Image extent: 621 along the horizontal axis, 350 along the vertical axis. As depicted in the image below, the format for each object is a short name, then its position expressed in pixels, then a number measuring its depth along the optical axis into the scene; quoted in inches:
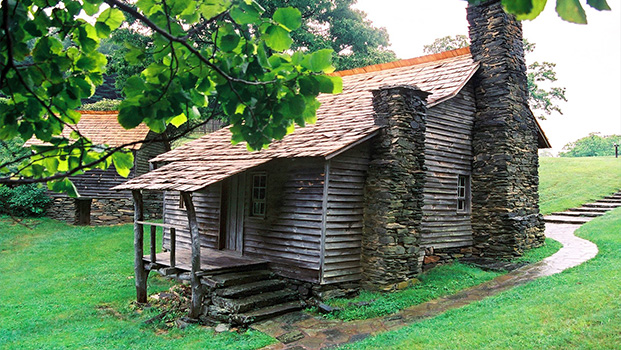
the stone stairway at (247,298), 378.6
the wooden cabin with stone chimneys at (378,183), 416.2
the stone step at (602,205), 881.5
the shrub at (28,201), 927.7
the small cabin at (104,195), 927.7
